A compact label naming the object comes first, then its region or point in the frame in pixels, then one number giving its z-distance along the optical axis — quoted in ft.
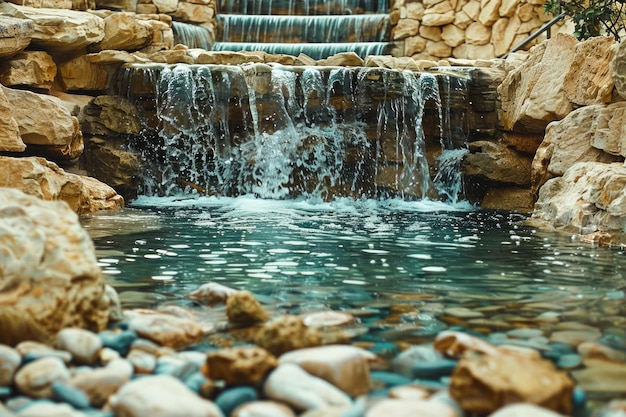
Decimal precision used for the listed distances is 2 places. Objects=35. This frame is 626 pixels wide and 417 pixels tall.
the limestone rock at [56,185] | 20.63
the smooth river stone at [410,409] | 6.25
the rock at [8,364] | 7.34
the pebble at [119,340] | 8.50
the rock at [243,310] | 9.74
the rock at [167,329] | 8.95
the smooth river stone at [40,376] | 7.09
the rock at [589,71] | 25.22
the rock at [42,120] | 25.22
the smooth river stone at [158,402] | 6.21
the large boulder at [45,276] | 8.43
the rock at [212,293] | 11.28
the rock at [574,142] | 24.31
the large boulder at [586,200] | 19.06
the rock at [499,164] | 31.50
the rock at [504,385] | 6.49
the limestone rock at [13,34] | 27.14
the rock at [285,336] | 8.31
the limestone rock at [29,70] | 28.35
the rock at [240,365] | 7.27
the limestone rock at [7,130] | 22.02
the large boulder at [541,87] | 27.73
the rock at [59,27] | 29.91
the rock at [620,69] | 20.93
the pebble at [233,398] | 6.81
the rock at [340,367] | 7.34
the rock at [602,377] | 7.39
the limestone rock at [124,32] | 35.19
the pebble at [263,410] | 6.48
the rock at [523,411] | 5.97
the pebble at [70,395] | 6.82
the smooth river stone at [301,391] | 6.78
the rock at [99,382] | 6.98
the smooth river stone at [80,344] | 7.93
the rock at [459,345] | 8.25
